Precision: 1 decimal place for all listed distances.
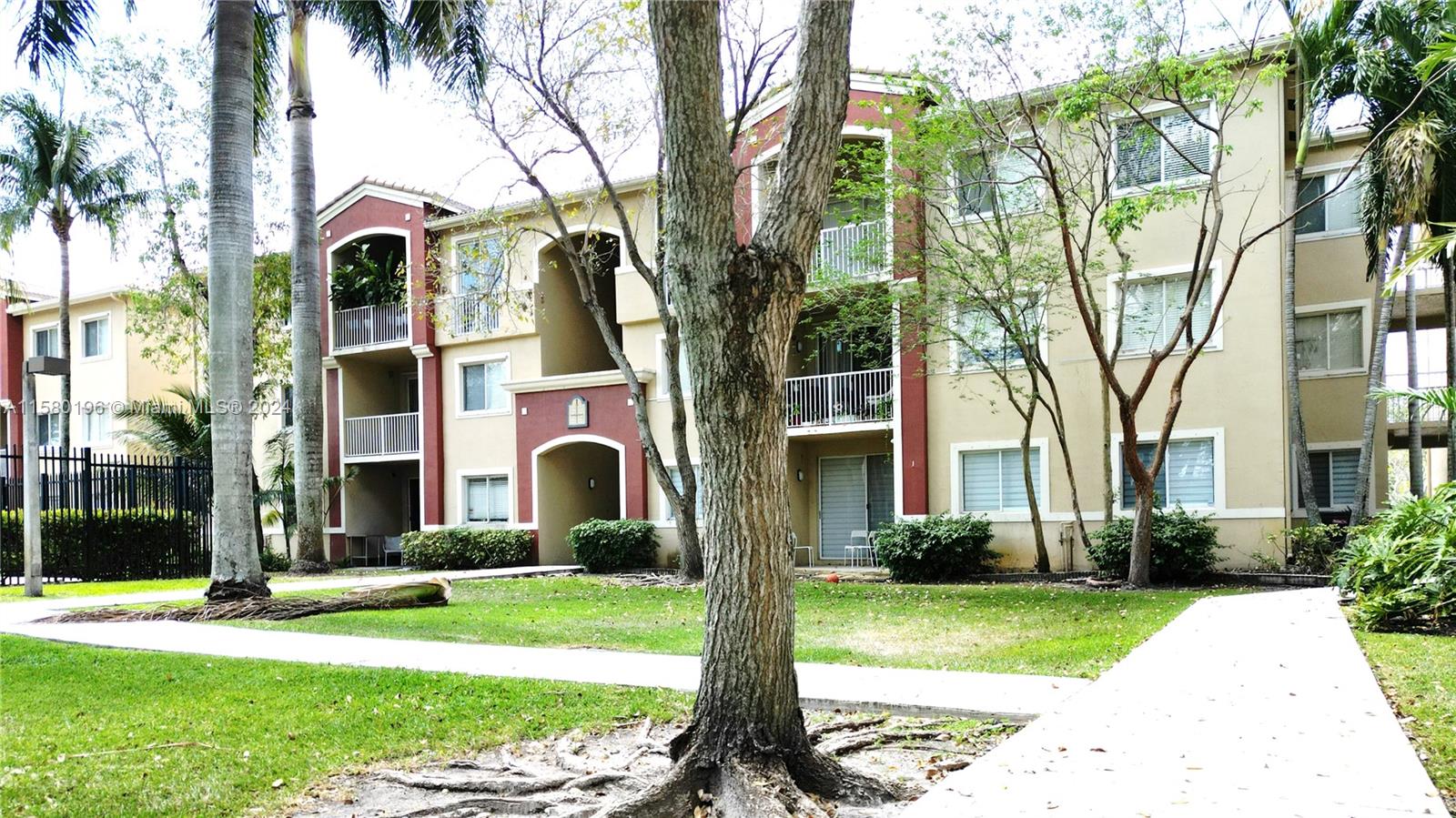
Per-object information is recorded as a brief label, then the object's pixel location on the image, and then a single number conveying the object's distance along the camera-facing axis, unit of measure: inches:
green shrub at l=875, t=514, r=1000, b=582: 765.3
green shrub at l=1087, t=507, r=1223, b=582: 688.4
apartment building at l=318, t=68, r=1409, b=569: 737.6
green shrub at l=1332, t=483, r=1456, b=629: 397.1
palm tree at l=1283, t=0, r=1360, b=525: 639.8
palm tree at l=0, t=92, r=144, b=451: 1072.8
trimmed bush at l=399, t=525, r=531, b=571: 1021.2
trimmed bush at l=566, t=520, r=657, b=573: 932.1
